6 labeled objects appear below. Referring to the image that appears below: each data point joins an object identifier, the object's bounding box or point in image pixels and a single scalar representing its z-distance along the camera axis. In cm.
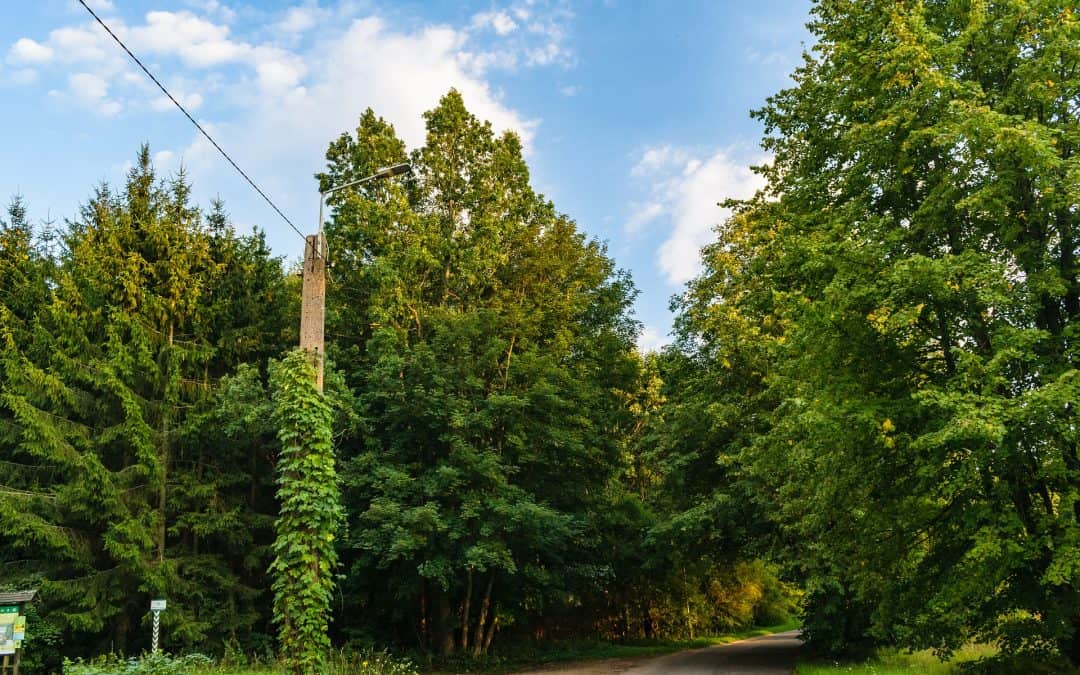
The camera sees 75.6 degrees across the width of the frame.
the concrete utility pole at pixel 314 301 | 902
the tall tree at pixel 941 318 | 870
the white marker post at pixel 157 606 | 1295
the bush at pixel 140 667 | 970
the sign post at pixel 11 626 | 1178
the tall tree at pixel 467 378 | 1731
